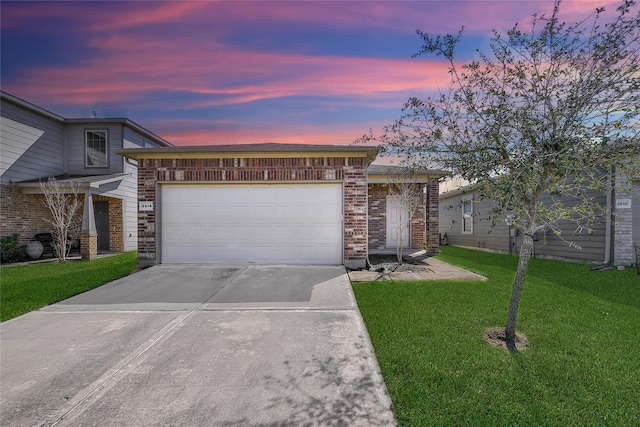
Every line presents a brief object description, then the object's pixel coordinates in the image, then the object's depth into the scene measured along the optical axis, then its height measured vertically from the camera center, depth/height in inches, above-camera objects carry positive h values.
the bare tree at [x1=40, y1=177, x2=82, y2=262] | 405.1 +2.6
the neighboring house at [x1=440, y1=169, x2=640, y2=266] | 335.6 -36.4
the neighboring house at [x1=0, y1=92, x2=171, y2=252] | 434.3 +76.2
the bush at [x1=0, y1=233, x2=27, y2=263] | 400.5 -54.0
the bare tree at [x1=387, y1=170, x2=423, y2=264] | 405.7 +26.1
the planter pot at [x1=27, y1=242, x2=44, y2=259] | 422.9 -56.1
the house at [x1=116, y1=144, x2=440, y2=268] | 305.4 +5.6
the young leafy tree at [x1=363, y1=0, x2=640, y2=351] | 126.3 +44.4
